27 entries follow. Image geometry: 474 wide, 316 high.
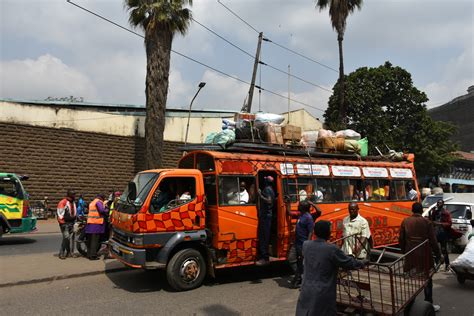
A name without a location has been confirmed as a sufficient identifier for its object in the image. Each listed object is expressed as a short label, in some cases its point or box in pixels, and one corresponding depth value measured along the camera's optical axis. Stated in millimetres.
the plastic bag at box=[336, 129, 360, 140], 11177
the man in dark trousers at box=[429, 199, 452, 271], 9344
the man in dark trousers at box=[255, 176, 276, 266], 8172
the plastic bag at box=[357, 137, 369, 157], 11216
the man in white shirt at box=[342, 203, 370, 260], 6398
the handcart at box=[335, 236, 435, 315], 4758
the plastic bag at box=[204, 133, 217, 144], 9472
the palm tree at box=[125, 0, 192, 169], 17219
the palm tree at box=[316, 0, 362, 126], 23156
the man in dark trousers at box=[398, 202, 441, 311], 5625
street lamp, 21375
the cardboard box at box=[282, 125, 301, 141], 9922
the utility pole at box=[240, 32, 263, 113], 20625
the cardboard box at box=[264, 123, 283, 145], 9648
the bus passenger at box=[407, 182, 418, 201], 11609
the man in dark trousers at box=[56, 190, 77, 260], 10086
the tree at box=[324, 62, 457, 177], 28484
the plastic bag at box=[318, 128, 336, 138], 10641
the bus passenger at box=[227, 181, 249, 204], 8086
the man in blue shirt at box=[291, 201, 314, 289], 7637
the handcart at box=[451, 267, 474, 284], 7676
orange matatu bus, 7363
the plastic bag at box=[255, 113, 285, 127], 9945
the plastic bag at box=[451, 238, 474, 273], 7574
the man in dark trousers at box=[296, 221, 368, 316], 4062
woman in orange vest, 10055
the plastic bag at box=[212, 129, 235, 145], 9042
